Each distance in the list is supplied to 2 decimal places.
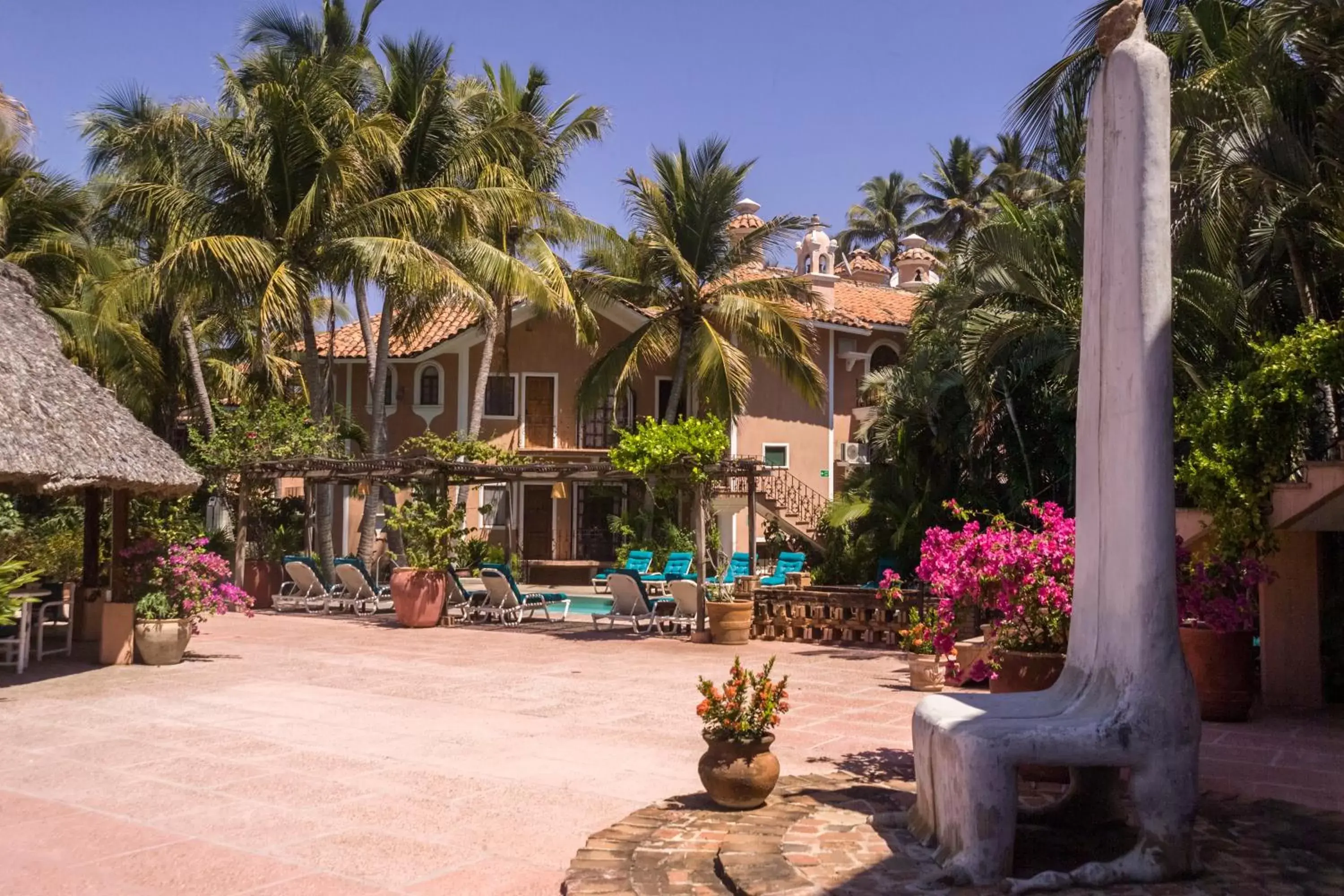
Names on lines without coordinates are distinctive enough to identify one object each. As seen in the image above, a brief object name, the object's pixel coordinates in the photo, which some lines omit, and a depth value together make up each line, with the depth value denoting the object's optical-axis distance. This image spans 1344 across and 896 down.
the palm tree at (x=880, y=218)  54.81
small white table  12.55
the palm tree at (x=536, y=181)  24.22
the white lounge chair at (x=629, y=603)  17.20
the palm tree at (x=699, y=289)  24.98
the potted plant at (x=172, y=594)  13.37
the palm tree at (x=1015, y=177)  34.50
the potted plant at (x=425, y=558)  18.02
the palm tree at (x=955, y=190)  47.38
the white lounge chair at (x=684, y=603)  16.59
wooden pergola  16.50
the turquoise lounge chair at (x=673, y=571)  21.28
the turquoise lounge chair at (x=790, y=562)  24.08
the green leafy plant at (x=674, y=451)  16.25
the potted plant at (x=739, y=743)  6.50
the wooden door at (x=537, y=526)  29.31
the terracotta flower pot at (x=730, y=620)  15.63
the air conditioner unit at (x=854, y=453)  27.22
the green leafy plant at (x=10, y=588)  9.91
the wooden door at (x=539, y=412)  29.16
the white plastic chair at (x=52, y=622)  13.62
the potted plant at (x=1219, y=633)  9.76
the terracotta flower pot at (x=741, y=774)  6.49
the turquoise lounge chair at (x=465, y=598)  18.86
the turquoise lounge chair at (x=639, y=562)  24.45
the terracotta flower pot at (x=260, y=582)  22.08
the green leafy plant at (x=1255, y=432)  9.35
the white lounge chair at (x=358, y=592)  20.50
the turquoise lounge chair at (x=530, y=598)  18.45
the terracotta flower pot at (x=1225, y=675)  9.75
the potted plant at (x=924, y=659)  9.39
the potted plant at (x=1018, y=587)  7.10
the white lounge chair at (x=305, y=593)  20.97
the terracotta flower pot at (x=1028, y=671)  7.02
